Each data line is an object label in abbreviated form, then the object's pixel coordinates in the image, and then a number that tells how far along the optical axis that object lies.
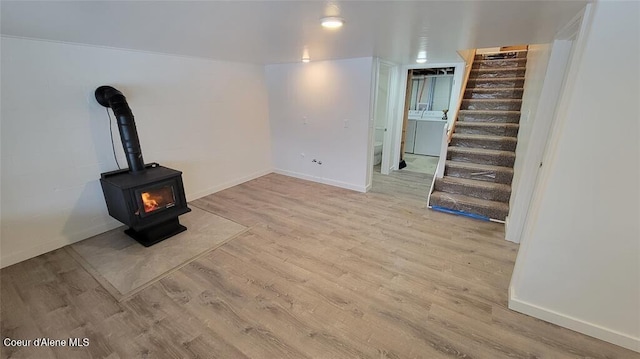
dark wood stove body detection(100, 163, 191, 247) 2.53
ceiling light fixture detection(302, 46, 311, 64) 3.08
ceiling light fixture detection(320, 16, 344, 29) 1.78
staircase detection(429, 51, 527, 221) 3.43
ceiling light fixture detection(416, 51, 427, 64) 3.42
